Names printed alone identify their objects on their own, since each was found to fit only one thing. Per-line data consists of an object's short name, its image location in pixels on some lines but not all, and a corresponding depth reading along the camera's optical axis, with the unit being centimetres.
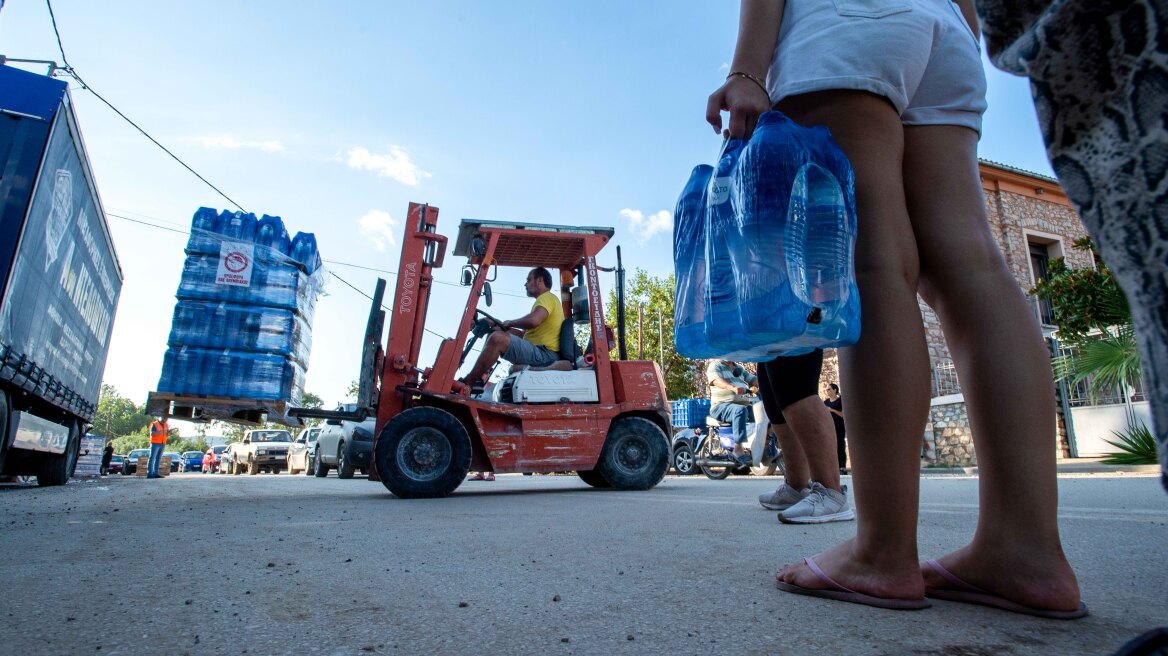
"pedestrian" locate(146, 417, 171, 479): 1744
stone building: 1566
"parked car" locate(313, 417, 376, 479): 1339
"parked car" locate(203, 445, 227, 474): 3819
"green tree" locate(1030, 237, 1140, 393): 778
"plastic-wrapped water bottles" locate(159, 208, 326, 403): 617
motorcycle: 997
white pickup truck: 2403
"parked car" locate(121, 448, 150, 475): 3625
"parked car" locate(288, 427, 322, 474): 2089
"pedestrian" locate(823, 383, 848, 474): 1052
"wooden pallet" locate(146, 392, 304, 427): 615
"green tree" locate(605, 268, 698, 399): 2634
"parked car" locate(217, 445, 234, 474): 3058
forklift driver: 620
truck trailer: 545
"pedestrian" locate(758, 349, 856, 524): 283
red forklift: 559
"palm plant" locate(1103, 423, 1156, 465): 796
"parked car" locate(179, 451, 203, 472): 5149
